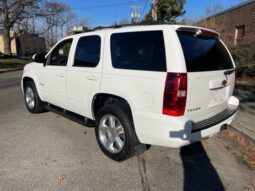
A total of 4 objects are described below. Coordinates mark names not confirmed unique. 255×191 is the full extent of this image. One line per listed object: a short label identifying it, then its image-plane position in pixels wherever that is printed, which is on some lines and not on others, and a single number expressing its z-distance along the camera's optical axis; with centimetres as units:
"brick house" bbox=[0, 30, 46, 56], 5547
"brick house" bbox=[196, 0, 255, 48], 1480
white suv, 293
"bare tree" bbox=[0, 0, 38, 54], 2516
